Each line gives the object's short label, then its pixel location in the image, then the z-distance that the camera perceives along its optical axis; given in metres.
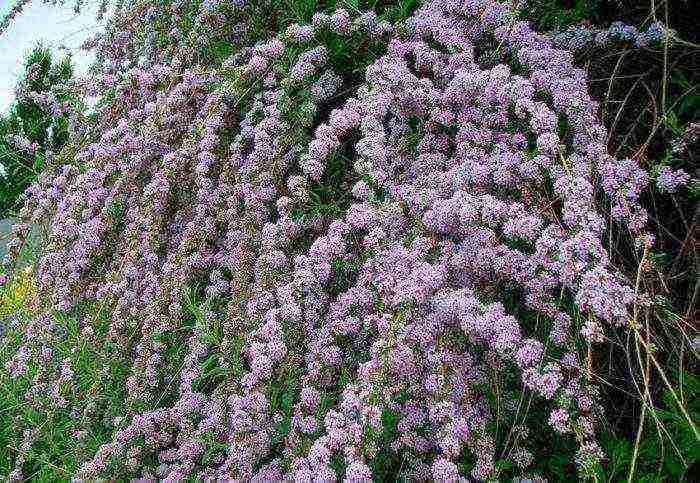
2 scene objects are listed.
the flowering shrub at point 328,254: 1.41
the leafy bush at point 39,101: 2.99
